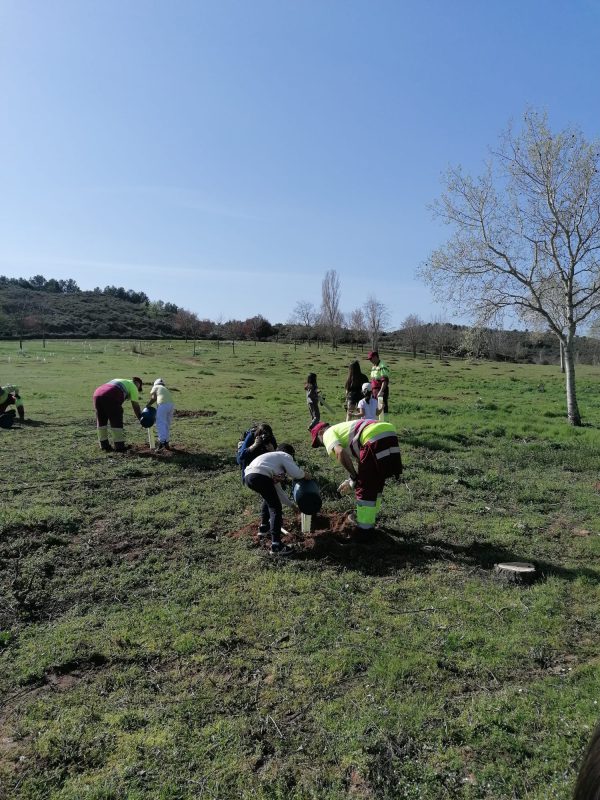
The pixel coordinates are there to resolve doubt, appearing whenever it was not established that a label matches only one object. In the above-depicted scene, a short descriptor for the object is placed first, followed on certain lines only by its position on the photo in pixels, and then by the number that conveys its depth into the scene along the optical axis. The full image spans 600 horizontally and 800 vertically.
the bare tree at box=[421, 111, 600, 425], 17.55
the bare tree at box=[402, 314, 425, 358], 74.61
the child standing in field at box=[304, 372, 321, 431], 15.80
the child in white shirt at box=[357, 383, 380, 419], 11.95
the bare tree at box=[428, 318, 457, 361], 73.16
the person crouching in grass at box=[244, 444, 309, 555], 7.06
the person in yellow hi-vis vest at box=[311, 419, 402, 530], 7.30
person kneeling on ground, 15.84
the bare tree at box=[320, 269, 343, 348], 81.75
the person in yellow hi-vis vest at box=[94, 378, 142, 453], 12.79
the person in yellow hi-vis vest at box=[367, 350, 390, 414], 14.07
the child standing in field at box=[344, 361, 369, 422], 13.76
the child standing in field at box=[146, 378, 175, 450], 12.95
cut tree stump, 6.31
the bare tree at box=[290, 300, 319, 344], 84.50
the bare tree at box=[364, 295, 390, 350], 78.94
